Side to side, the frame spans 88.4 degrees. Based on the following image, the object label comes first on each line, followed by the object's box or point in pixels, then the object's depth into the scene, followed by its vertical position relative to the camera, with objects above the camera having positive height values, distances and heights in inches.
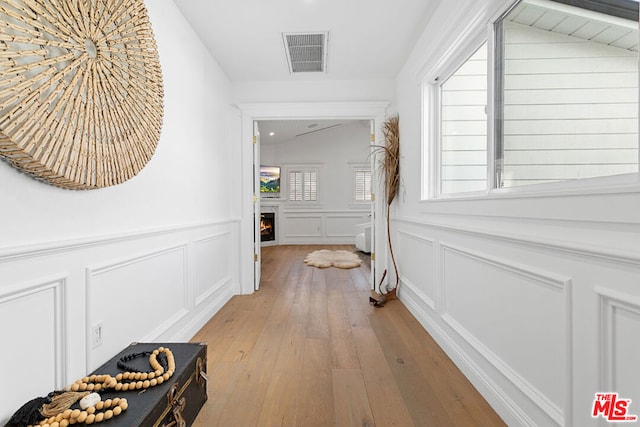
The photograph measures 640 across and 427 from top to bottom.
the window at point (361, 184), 337.4 +27.9
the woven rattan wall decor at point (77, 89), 40.4 +18.5
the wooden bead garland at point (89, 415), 40.2 -25.9
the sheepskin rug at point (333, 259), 214.5 -34.4
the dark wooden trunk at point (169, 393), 44.1 -27.3
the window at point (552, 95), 43.8 +20.1
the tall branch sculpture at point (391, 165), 138.8 +19.8
